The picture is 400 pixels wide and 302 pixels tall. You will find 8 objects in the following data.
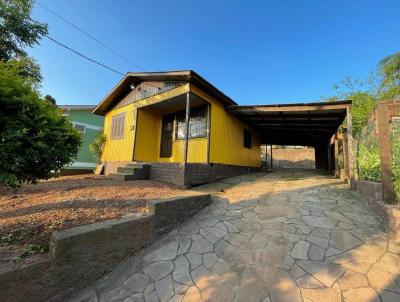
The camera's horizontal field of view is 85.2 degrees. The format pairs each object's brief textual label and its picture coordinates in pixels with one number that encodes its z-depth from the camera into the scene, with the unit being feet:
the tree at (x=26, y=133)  8.96
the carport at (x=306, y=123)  22.92
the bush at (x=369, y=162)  14.80
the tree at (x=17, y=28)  39.93
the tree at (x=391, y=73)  31.19
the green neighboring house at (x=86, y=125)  50.49
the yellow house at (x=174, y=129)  24.81
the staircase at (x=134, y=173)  24.85
